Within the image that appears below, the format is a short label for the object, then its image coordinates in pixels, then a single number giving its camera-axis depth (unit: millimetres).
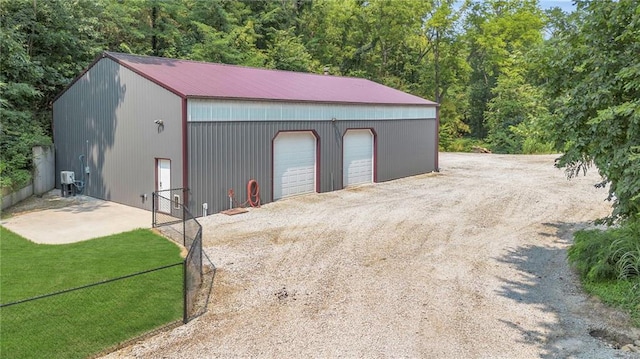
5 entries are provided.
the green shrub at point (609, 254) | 7855
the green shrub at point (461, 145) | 40281
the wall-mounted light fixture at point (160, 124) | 14180
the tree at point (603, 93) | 6926
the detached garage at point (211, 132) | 14000
